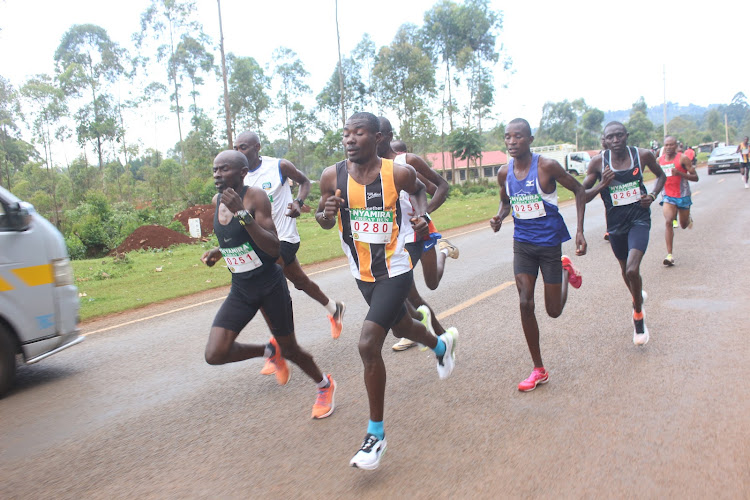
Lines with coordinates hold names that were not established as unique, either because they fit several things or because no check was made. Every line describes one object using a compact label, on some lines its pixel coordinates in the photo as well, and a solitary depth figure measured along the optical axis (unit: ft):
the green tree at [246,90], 158.92
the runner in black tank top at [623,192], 19.07
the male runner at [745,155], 77.79
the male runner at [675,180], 33.65
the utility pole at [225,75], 76.76
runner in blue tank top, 15.35
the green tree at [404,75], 154.51
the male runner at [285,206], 20.18
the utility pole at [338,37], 101.65
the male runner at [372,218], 12.19
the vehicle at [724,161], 118.11
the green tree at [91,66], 145.07
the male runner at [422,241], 17.80
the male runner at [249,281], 13.32
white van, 16.60
